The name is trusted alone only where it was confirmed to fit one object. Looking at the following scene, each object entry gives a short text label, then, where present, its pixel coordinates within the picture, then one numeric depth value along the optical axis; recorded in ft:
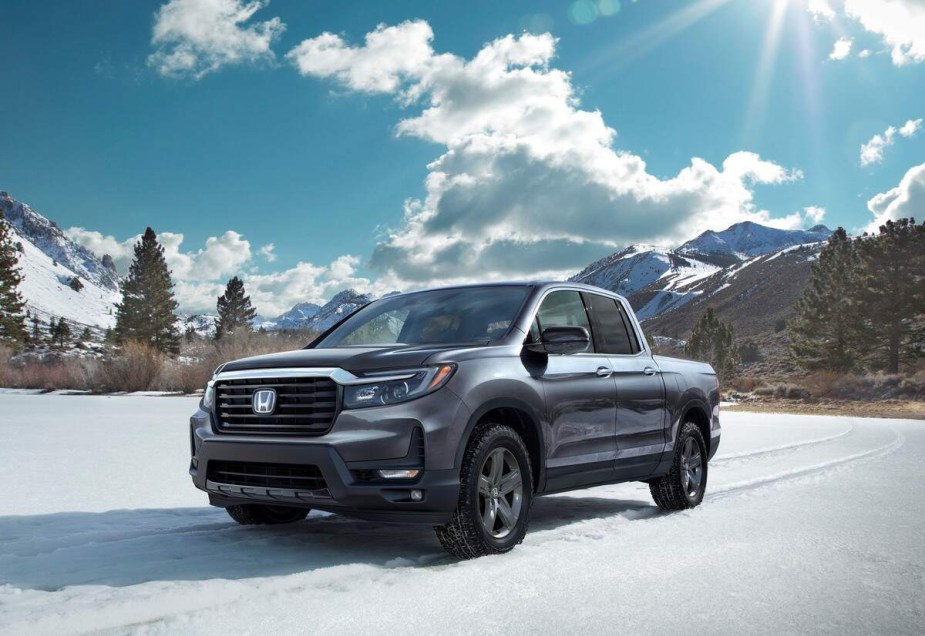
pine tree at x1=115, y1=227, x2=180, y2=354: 259.60
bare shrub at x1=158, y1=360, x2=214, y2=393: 105.91
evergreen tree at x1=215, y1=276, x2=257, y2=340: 291.38
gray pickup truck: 15.89
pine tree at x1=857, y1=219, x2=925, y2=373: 198.08
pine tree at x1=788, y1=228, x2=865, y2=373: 209.26
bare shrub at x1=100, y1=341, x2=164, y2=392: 108.06
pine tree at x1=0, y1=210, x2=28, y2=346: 242.64
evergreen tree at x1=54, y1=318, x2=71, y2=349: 480.23
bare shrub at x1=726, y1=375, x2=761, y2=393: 240.73
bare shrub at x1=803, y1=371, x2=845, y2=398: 187.74
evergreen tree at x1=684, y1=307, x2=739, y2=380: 274.36
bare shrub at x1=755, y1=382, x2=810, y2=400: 190.83
